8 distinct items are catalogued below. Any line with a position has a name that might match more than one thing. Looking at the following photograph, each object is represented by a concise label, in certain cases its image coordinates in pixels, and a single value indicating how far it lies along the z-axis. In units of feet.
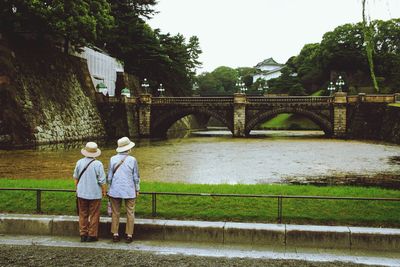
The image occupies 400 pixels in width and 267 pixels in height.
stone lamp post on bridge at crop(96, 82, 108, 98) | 172.96
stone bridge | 171.30
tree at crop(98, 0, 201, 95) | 196.95
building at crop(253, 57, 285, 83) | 454.81
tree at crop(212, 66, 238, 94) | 454.40
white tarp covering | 170.85
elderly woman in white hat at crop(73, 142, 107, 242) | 25.77
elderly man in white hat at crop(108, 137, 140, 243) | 25.73
